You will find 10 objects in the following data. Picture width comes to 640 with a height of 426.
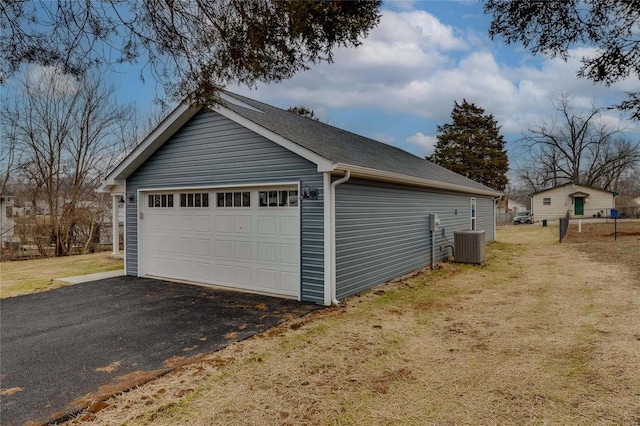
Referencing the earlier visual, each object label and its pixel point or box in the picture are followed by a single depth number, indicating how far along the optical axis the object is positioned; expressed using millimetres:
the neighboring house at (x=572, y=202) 28875
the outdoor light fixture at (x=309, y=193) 6199
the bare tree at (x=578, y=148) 33125
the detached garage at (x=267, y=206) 6312
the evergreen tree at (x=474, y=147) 33594
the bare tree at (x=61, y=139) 13898
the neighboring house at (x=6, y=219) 13886
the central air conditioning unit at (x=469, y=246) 10352
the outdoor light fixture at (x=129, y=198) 8864
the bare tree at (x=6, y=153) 13634
